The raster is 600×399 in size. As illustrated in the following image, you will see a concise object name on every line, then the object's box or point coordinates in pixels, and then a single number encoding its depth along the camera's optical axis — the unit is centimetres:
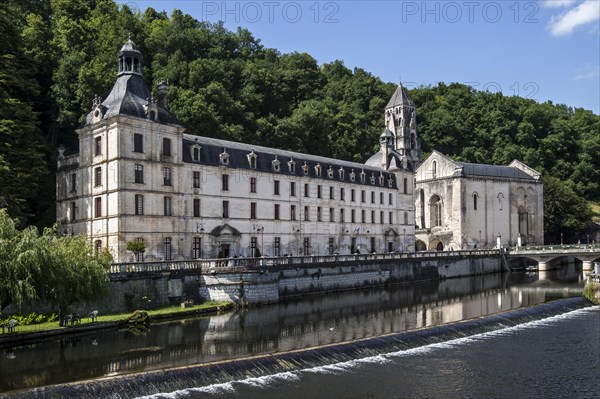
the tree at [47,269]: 2434
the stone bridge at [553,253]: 6412
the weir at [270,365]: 1870
